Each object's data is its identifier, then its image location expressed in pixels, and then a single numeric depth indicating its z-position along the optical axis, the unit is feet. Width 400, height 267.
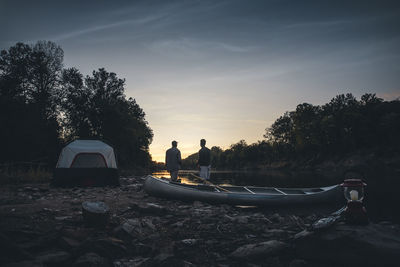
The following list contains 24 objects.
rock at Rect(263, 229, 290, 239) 19.06
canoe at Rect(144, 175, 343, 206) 30.09
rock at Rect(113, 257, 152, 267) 13.47
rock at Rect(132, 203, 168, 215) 25.84
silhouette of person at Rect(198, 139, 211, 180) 43.16
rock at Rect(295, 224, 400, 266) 12.01
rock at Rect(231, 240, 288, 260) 14.84
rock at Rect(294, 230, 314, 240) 14.66
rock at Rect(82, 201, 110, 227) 18.28
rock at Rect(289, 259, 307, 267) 13.36
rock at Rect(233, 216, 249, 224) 23.45
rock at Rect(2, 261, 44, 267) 11.18
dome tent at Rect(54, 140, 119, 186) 47.11
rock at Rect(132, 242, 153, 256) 15.44
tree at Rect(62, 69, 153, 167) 136.77
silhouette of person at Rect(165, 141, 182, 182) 42.24
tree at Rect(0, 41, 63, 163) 96.53
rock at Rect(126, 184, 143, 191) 47.61
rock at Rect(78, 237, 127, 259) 13.83
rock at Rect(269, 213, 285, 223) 24.90
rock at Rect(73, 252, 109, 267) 12.25
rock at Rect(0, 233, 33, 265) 11.78
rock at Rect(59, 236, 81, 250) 14.57
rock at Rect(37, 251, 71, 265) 12.62
